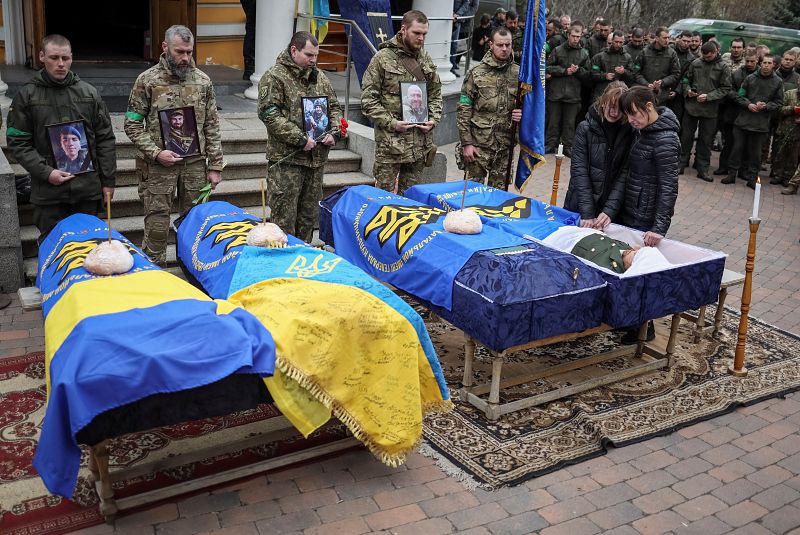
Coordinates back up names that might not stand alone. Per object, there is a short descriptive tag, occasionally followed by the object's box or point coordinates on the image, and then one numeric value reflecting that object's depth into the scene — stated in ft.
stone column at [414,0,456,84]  37.42
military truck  49.57
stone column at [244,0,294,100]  29.84
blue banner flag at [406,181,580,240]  18.70
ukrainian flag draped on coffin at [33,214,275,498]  10.80
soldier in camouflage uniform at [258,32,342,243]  20.11
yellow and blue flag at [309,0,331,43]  30.89
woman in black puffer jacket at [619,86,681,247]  17.79
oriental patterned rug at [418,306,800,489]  14.42
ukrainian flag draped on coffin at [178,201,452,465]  12.41
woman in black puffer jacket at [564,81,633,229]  18.81
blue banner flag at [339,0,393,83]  29.73
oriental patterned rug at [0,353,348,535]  12.07
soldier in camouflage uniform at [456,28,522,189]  23.30
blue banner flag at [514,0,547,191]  23.24
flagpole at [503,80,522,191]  23.52
